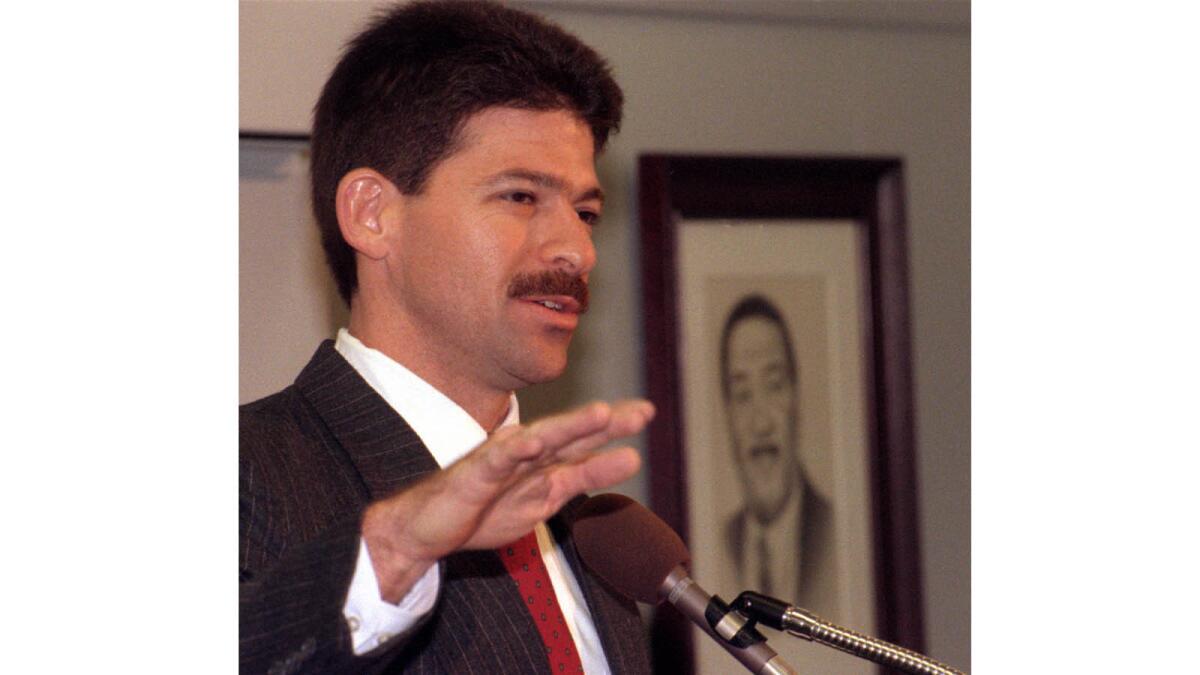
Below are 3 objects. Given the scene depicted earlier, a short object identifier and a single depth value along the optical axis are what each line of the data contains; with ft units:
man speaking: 11.36
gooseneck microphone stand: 10.94
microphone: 11.04
